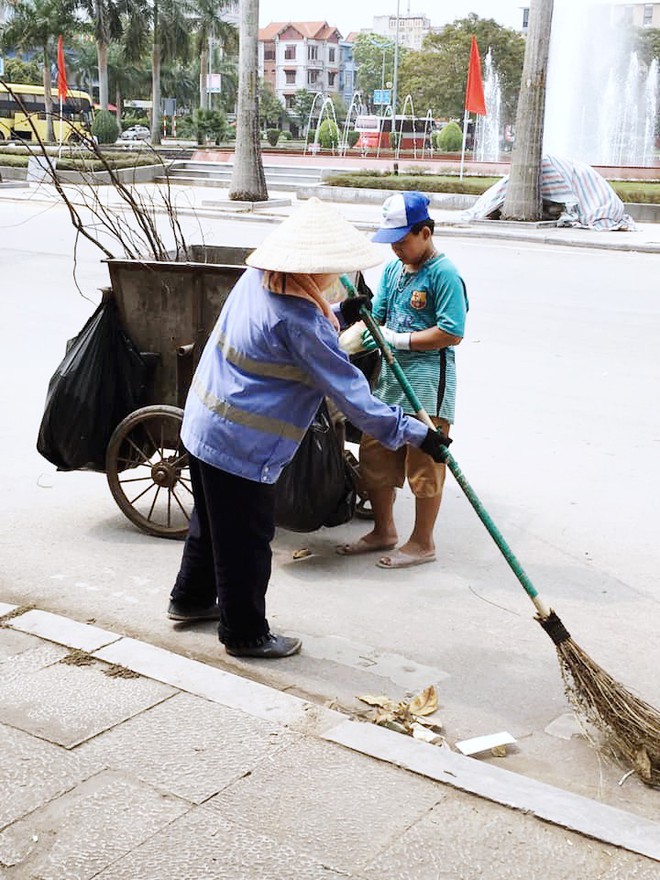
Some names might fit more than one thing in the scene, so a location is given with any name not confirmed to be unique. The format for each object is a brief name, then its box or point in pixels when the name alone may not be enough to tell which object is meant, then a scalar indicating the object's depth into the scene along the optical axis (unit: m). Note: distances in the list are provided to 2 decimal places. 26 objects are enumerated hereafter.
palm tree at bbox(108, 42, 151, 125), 78.00
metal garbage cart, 5.12
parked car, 65.81
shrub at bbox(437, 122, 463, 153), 47.12
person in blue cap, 4.60
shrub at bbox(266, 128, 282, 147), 51.59
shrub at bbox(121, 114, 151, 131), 75.76
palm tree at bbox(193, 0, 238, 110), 56.09
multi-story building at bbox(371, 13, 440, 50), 182.27
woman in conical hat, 3.55
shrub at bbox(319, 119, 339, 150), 45.34
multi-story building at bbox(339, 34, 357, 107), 133.45
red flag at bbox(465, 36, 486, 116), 23.98
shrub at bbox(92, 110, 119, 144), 37.53
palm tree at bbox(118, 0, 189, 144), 52.09
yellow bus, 49.84
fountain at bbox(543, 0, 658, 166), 35.28
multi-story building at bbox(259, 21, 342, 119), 131.25
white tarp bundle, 20.42
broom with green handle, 3.33
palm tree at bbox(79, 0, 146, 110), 49.28
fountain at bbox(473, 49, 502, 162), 40.66
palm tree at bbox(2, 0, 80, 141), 46.91
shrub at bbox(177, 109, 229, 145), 47.09
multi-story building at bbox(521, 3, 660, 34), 129.75
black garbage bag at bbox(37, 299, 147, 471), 5.12
